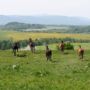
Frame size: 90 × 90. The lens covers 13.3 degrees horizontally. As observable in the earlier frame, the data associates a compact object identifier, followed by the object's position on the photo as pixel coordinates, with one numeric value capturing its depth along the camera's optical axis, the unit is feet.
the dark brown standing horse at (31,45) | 189.53
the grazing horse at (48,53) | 152.46
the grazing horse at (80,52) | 155.22
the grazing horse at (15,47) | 180.65
